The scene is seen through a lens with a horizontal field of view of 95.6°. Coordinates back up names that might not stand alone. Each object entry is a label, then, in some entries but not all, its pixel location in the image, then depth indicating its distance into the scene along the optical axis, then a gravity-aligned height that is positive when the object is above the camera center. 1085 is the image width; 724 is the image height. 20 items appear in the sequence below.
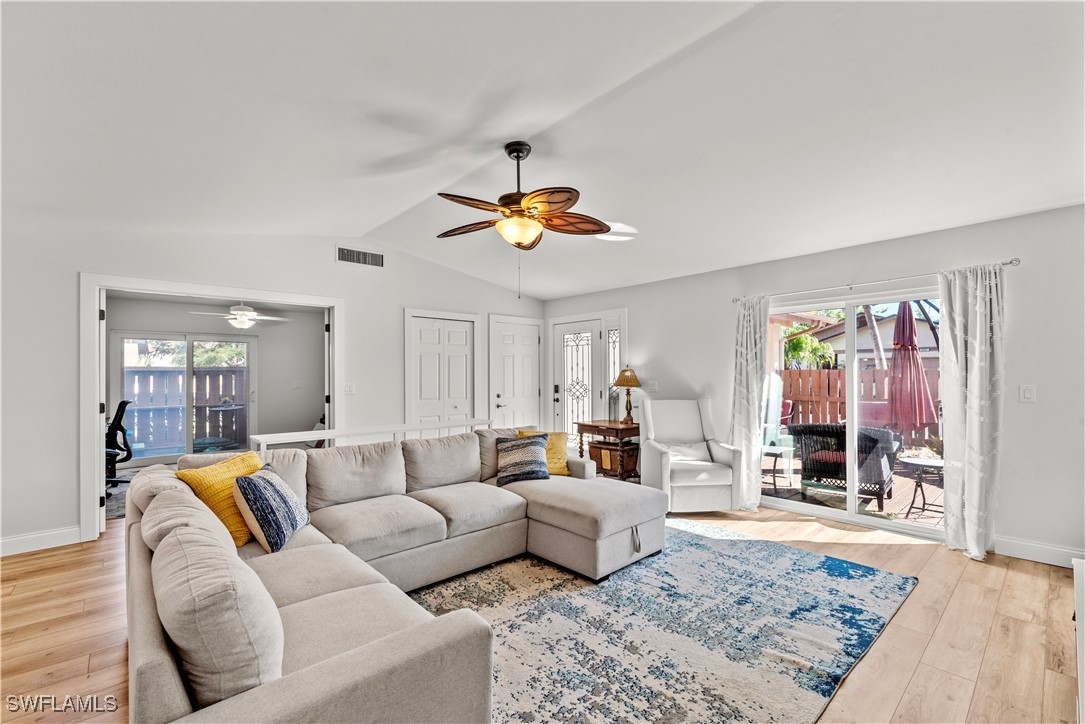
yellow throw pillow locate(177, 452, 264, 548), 2.37 -0.61
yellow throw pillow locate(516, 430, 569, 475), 3.94 -0.70
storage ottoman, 2.97 -0.99
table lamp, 5.48 -0.18
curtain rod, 3.30 +0.67
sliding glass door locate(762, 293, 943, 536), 3.82 -0.38
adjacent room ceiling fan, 5.93 +0.66
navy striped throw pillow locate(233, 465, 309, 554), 2.37 -0.69
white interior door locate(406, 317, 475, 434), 5.53 -0.03
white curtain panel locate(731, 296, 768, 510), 4.56 -0.25
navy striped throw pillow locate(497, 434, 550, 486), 3.68 -0.70
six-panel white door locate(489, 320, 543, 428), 6.28 -0.09
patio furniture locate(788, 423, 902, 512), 4.02 -0.79
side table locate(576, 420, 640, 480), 5.39 -0.91
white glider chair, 4.30 -0.84
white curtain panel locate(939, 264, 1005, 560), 3.36 -0.24
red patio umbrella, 3.81 -0.16
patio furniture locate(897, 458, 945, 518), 3.74 -0.80
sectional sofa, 1.11 -0.80
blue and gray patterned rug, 1.94 -1.31
